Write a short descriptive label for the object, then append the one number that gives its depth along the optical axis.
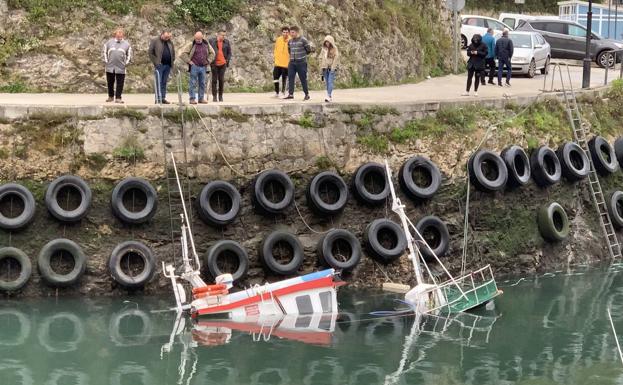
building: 59.50
